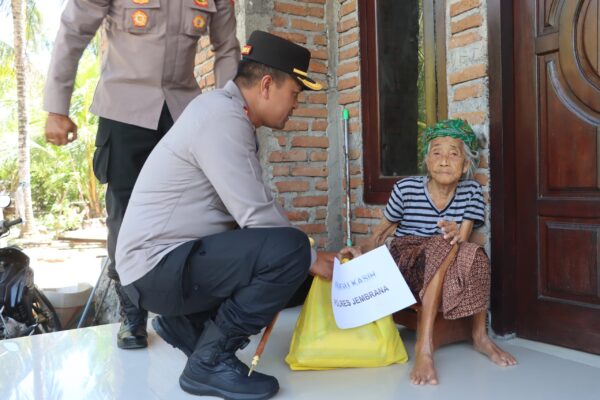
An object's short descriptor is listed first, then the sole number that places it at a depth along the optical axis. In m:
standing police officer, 2.34
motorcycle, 3.71
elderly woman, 2.26
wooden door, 2.32
